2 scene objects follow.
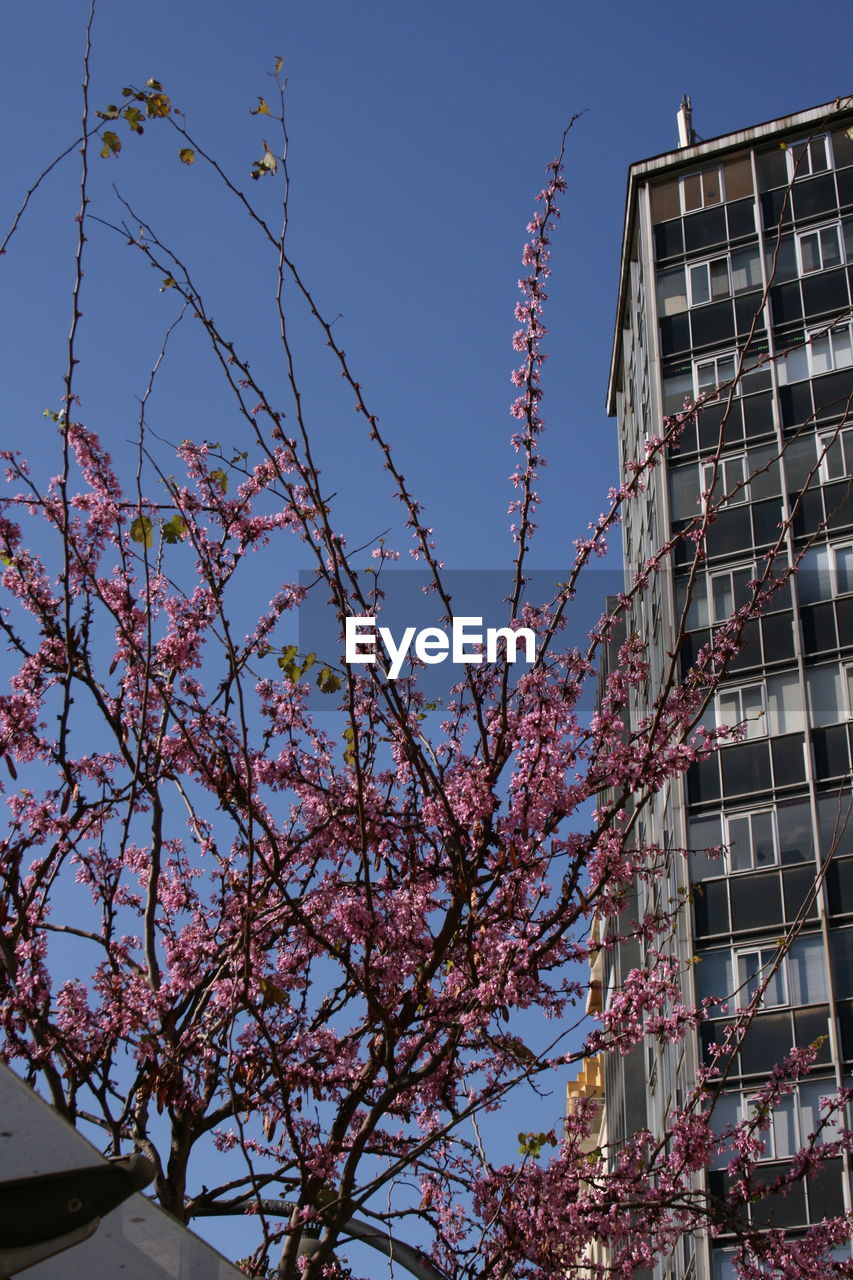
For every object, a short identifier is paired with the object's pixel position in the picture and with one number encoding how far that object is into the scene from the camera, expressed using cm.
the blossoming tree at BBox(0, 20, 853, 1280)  561
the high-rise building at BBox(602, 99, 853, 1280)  2562
